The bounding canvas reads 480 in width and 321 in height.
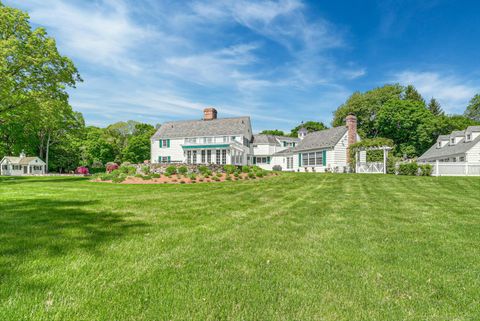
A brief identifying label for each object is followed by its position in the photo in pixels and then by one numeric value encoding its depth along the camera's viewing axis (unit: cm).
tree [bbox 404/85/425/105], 5059
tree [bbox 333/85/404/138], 4694
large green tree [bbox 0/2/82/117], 1653
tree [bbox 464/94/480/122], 5316
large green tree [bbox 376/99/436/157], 4019
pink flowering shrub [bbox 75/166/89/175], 3987
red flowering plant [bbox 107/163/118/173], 2708
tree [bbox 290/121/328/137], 6656
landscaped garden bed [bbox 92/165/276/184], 1689
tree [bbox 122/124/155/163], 5103
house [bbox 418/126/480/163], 2669
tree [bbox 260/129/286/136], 7301
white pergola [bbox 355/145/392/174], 2261
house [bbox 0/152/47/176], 3825
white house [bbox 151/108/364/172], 2761
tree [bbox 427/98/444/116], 5366
